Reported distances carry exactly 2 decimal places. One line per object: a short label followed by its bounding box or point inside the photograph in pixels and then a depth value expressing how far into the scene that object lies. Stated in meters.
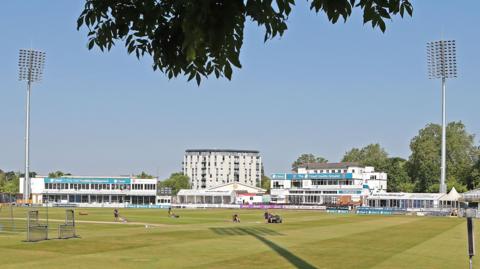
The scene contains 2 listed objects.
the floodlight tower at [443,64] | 110.19
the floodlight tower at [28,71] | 120.38
